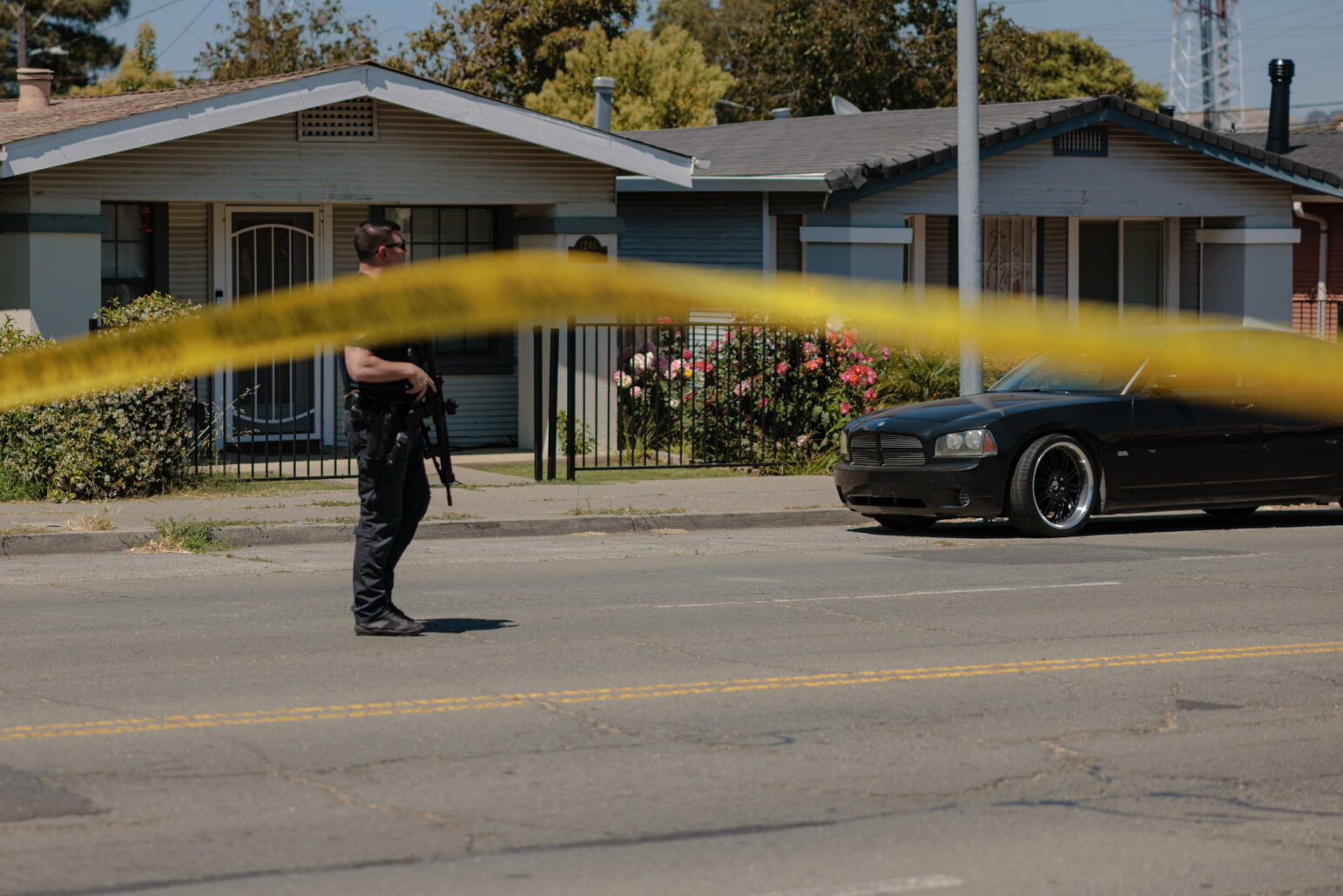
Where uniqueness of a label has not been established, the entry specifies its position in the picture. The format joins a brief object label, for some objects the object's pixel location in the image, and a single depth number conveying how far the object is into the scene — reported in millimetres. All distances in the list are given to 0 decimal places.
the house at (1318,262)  32125
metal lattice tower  96375
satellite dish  30516
